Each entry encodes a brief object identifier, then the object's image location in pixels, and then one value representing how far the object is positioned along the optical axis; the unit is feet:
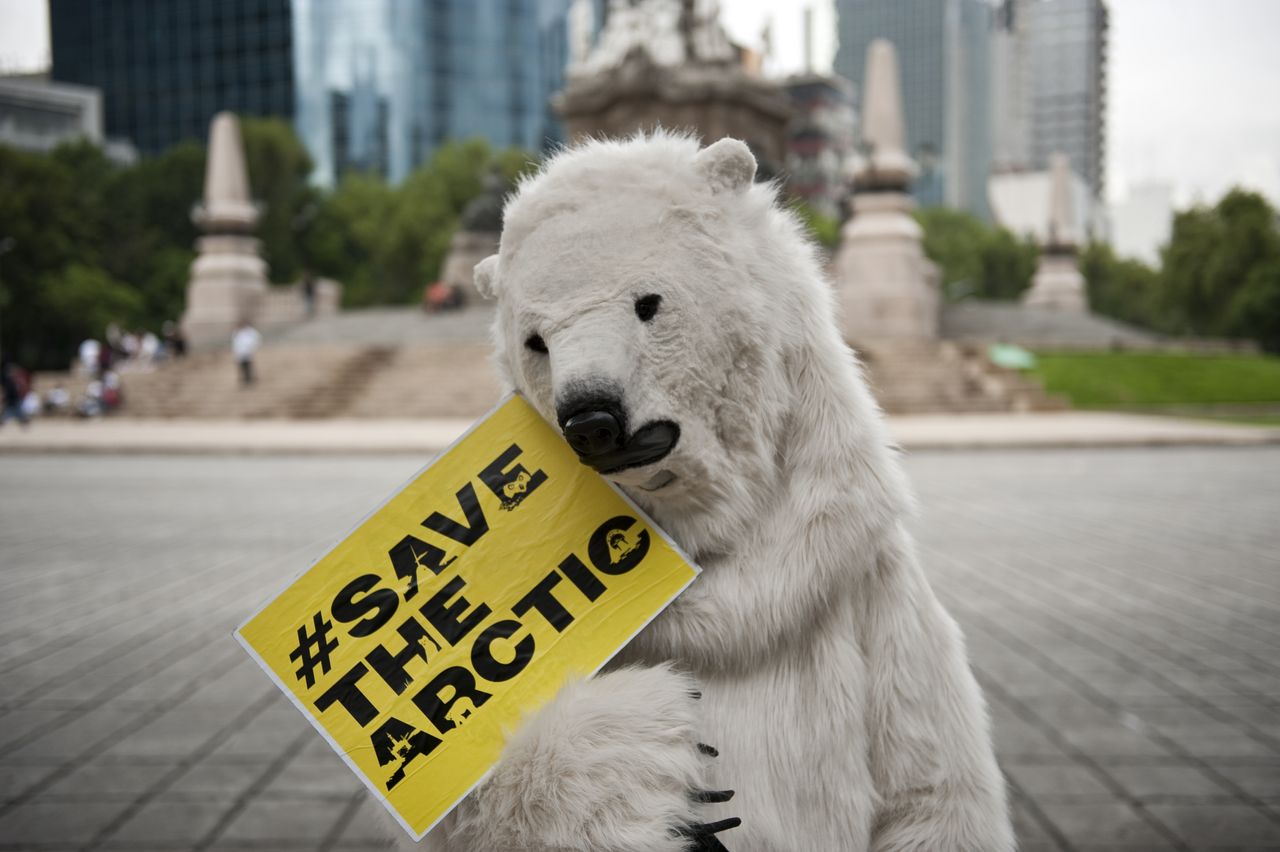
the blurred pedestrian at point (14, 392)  69.46
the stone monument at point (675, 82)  75.51
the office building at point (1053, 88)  461.78
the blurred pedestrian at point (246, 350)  72.74
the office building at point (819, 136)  339.16
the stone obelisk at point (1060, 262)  125.18
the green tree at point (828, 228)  172.67
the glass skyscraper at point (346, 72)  223.51
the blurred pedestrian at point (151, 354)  87.61
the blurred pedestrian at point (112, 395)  74.28
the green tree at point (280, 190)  164.66
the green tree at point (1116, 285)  208.13
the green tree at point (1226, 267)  124.88
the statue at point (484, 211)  112.37
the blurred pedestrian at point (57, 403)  76.69
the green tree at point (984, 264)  199.93
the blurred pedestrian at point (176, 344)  85.40
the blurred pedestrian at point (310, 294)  107.86
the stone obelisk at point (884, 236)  78.48
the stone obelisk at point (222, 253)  92.89
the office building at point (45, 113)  223.30
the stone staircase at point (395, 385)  66.39
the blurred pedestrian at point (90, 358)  79.97
